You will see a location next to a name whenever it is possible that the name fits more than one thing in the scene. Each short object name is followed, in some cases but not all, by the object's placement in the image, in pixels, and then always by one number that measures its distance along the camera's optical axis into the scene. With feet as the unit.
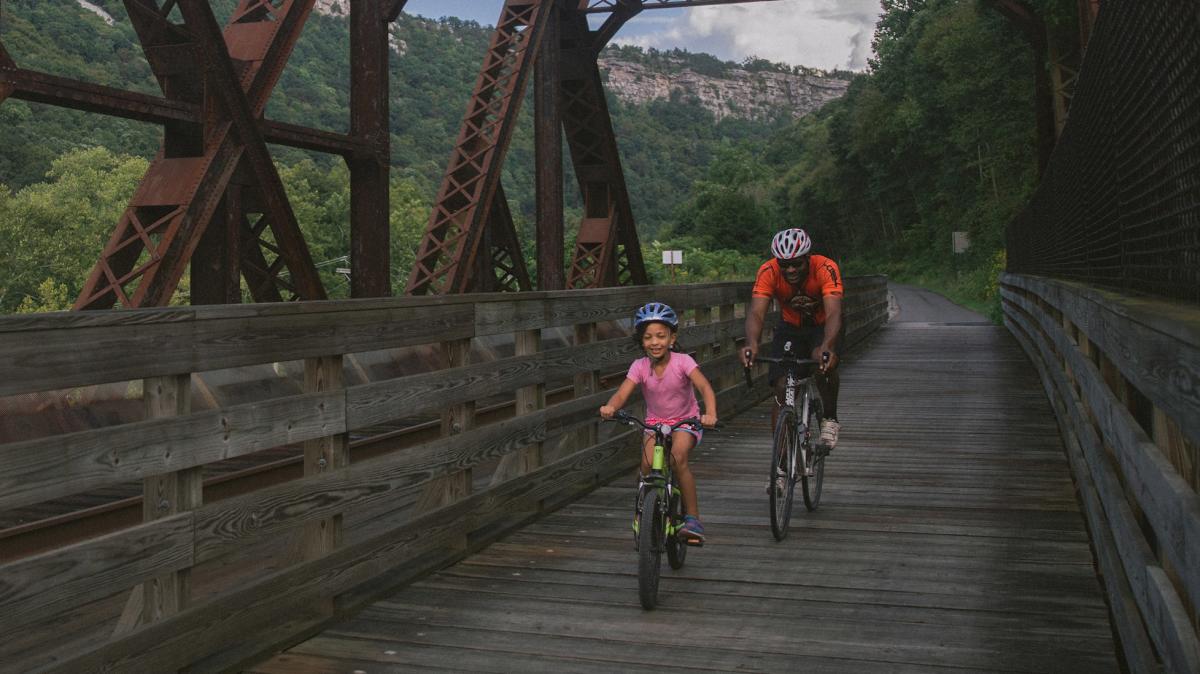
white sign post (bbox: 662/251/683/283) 217.77
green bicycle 16.97
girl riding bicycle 18.26
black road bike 21.86
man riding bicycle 22.74
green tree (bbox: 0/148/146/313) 306.55
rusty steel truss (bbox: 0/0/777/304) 21.62
